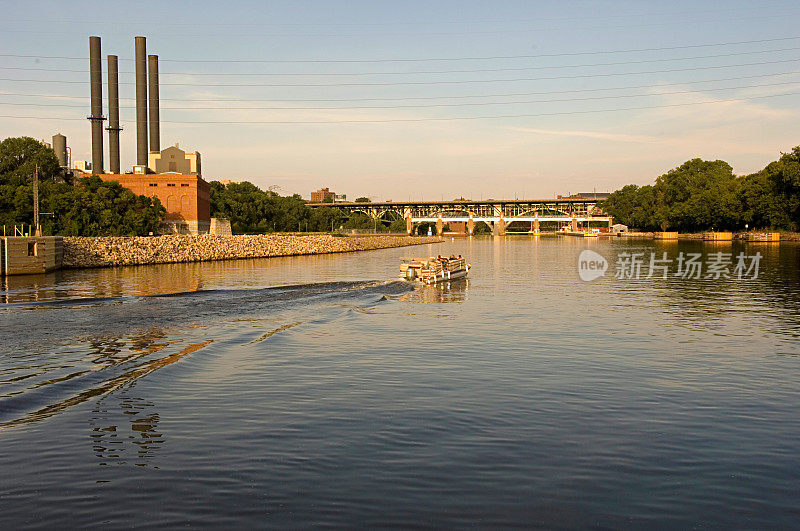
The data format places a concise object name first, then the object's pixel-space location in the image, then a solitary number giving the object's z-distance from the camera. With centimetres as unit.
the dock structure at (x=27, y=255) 6369
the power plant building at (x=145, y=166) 15200
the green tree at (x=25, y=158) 13388
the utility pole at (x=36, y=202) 8159
